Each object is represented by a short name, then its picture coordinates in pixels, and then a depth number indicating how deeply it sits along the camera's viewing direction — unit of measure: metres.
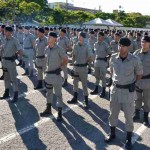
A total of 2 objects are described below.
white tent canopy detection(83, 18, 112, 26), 18.97
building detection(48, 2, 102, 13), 74.69
